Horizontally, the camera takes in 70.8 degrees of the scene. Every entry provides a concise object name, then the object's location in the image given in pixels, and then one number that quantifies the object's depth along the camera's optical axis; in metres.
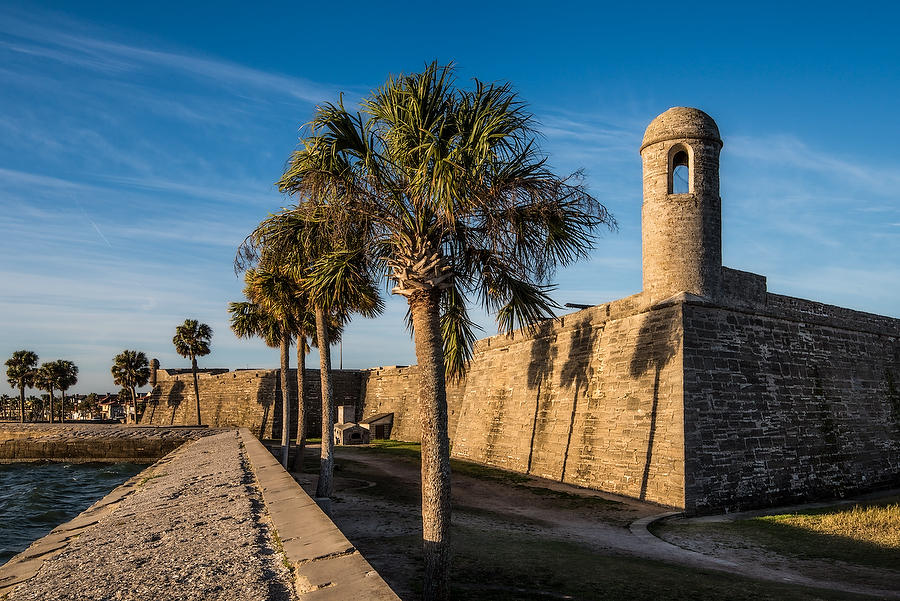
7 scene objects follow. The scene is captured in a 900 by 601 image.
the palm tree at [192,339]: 49.88
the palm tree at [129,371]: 61.72
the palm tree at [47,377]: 62.59
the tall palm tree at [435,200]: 8.21
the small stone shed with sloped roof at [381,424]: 38.47
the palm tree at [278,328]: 20.66
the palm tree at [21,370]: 62.22
